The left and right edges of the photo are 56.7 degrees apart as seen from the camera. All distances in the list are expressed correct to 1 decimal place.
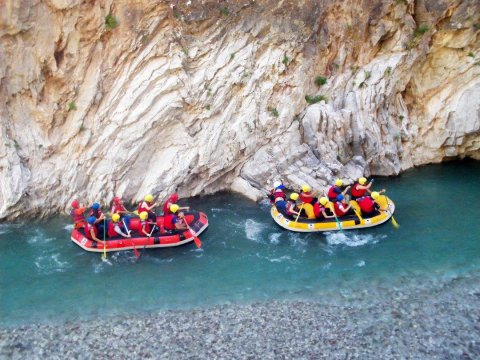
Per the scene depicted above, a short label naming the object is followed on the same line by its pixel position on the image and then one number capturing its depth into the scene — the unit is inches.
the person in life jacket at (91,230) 655.1
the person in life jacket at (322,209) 701.3
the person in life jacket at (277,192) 755.8
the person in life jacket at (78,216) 682.9
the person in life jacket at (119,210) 697.0
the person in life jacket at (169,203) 698.5
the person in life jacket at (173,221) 679.7
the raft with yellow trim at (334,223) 700.7
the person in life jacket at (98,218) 667.7
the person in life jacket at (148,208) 692.7
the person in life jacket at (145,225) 671.1
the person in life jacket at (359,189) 741.3
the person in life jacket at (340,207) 707.4
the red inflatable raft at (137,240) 658.8
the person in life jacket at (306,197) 721.2
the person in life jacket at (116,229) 669.3
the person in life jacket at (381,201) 725.3
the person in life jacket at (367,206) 709.3
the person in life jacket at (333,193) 721.0
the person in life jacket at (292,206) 715.8
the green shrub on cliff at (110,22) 740.6
